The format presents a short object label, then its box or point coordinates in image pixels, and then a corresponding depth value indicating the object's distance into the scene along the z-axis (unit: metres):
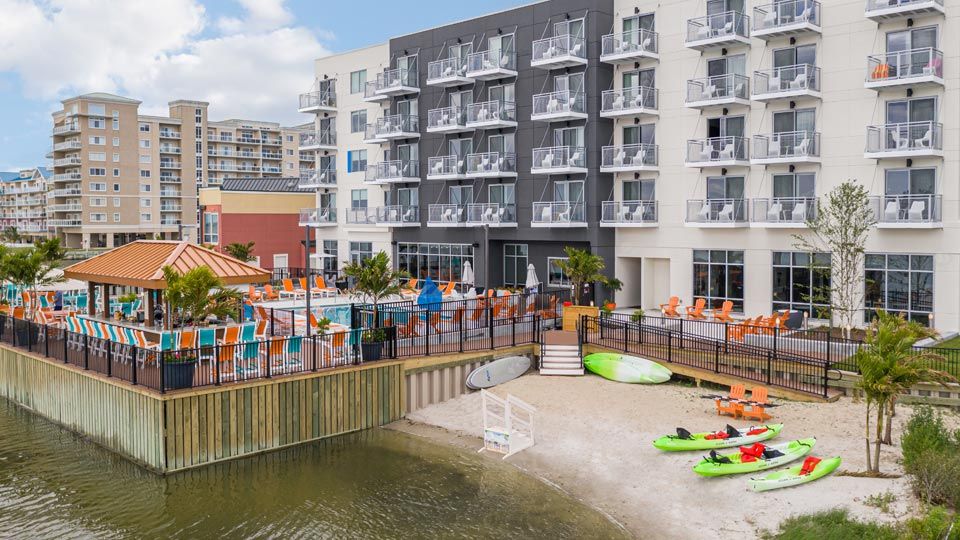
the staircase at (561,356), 25.70
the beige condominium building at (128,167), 103.00
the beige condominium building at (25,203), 125.88
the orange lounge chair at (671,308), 31.91
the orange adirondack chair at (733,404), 20.28
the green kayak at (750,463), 16.53
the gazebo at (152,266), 23.55
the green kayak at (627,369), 24.20
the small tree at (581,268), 31.47
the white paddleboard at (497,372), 24.58
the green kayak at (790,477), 15.83
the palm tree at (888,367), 15.72
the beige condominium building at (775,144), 28.92
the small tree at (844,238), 28.84
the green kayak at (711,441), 18.03
